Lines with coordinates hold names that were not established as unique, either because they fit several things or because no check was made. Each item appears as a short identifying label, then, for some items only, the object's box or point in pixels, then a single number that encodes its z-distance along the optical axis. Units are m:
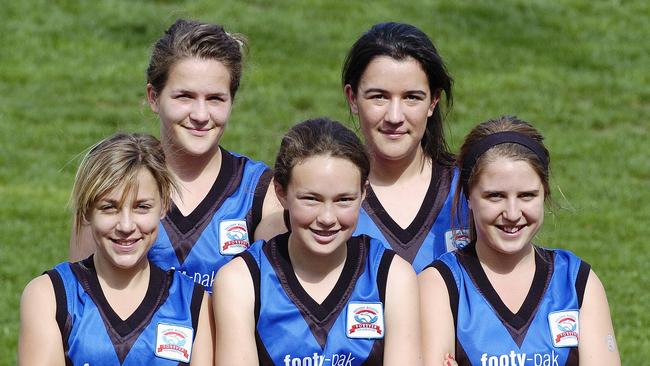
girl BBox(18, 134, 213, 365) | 9.49
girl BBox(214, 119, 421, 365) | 9.55
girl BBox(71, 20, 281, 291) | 10.57
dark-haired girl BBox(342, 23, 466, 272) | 10.62
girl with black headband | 9.78
